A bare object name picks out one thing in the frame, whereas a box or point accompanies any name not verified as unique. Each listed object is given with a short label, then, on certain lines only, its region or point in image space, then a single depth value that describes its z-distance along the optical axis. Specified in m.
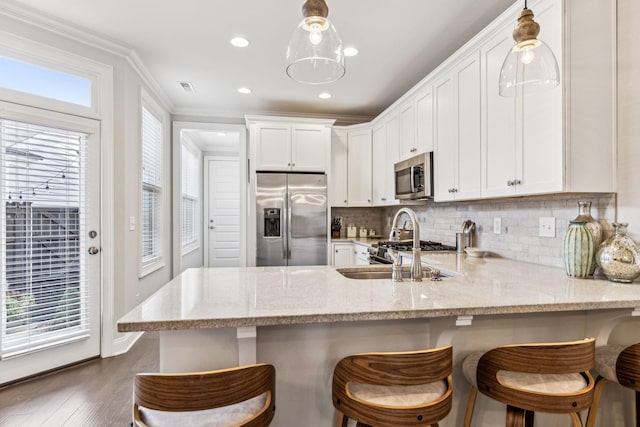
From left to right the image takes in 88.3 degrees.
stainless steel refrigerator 4.09
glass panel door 2.33
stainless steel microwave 2.96
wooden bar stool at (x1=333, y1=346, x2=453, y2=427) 1.08
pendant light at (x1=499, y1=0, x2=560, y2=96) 1.22
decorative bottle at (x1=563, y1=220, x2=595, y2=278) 1.65
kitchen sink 2.04
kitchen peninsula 1.15
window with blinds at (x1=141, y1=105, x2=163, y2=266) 3.57
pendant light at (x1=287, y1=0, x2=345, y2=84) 1.14
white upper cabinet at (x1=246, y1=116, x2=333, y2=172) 4.15
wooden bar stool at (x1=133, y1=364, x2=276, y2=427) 0.96
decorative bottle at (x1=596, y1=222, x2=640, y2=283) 1.52
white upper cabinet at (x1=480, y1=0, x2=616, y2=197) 1.67
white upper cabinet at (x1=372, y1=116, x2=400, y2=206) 3.73
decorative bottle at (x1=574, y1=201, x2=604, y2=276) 1.67
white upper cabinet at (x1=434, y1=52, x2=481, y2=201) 2.33
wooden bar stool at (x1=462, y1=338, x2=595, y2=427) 1.16
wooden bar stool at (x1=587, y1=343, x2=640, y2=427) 1.26
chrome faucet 1.64
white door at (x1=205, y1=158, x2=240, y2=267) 6.68
